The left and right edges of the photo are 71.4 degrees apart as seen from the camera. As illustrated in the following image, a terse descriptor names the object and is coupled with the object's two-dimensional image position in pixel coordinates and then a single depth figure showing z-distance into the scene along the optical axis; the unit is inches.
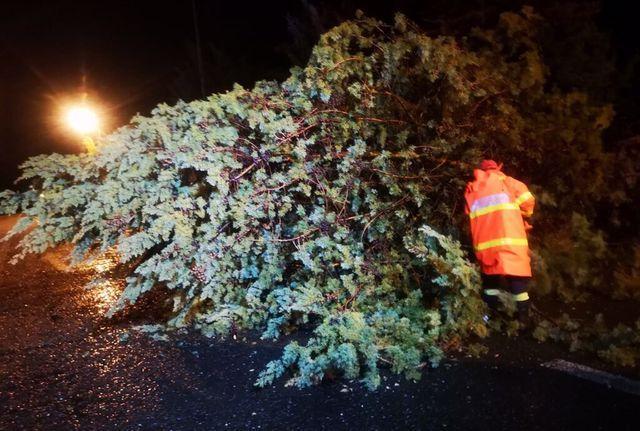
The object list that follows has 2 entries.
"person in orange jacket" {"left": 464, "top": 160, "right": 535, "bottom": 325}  147.8
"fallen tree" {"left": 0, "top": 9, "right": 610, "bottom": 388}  164.6
